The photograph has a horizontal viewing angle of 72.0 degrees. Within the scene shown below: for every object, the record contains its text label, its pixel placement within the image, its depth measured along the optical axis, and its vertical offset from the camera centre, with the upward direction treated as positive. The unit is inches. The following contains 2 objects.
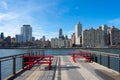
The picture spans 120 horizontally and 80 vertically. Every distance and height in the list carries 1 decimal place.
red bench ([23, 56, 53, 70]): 223.9 -57.3
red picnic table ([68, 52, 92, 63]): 324.2 -63.1
